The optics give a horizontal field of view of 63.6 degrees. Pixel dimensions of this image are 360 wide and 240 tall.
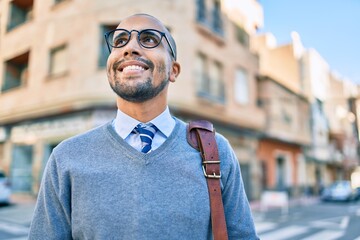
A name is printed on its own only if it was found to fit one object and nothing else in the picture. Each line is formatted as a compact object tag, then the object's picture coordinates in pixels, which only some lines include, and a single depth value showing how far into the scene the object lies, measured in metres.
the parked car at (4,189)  8.92
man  1.15
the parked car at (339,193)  18.89
